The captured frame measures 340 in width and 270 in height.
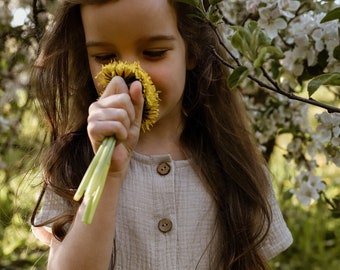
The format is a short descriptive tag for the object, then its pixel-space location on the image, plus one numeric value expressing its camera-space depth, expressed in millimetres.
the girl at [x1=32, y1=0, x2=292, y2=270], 1384
